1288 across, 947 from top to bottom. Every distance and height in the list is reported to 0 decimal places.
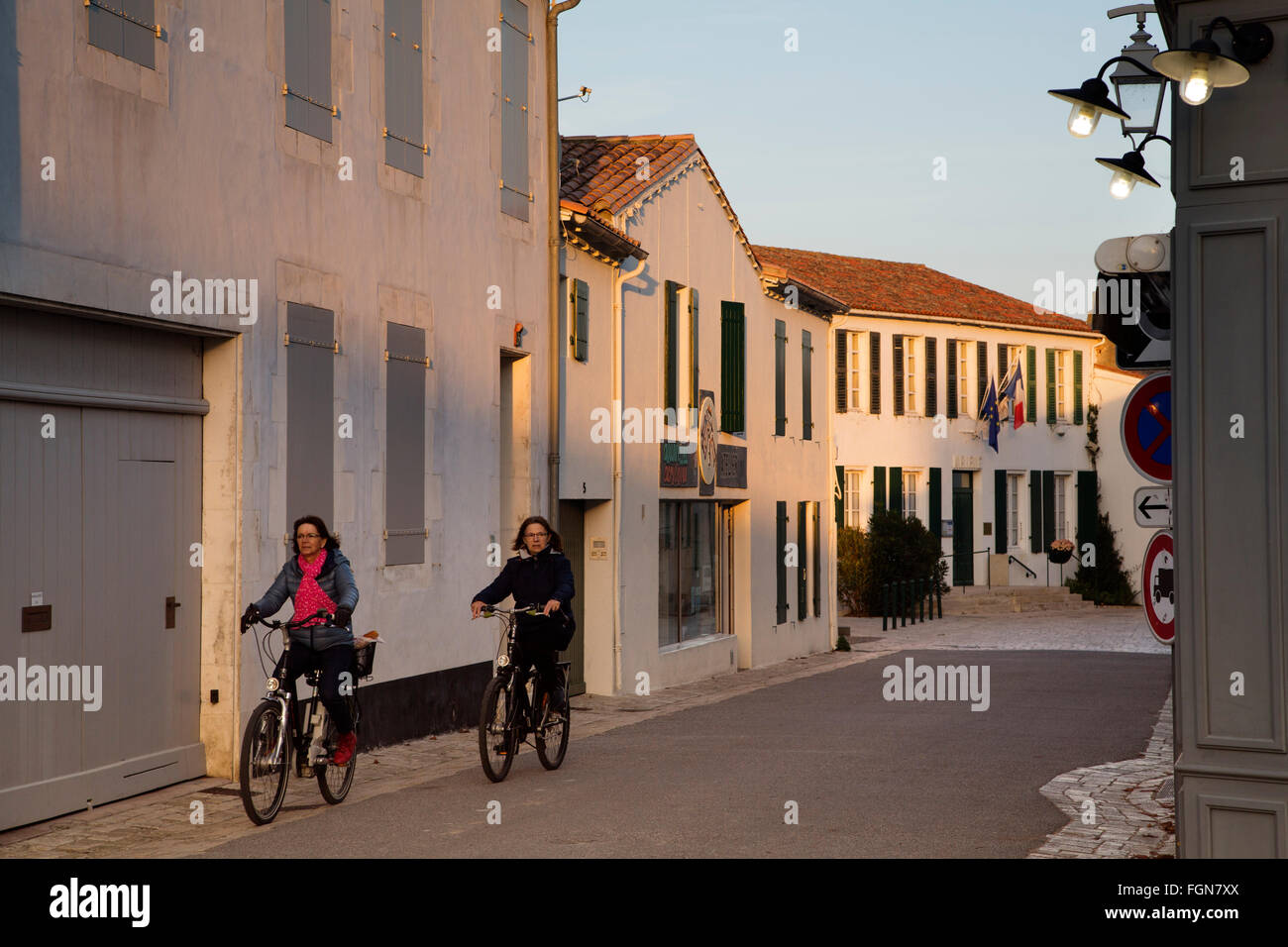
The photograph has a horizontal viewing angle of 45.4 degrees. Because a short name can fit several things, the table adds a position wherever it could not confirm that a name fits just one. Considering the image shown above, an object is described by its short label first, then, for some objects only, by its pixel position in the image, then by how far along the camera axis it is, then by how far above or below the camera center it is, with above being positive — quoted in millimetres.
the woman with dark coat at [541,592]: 10406 -669
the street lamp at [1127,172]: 8969 +1864
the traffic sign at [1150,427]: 7441 +311
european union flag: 39312 +2026
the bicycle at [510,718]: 10070 -1500
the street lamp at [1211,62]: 5602 +1569
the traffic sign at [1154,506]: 7902 -78
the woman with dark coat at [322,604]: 8992 -639
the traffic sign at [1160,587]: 7199 -457
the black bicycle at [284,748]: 8398 -1439
